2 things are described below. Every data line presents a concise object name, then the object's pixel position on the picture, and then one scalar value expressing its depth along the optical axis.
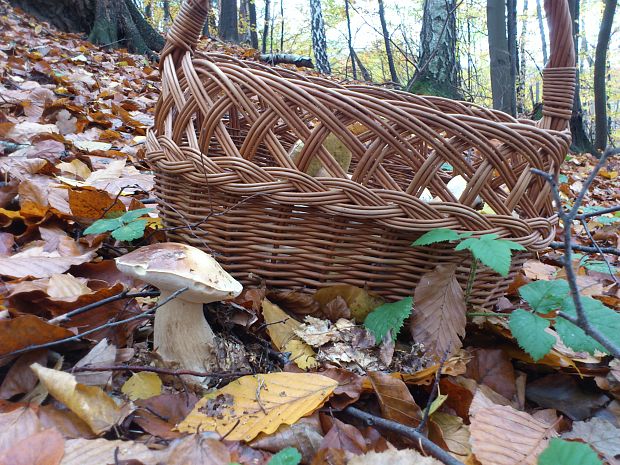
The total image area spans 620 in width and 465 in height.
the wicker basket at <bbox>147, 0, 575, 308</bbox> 0.41
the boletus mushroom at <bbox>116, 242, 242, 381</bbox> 0.33
